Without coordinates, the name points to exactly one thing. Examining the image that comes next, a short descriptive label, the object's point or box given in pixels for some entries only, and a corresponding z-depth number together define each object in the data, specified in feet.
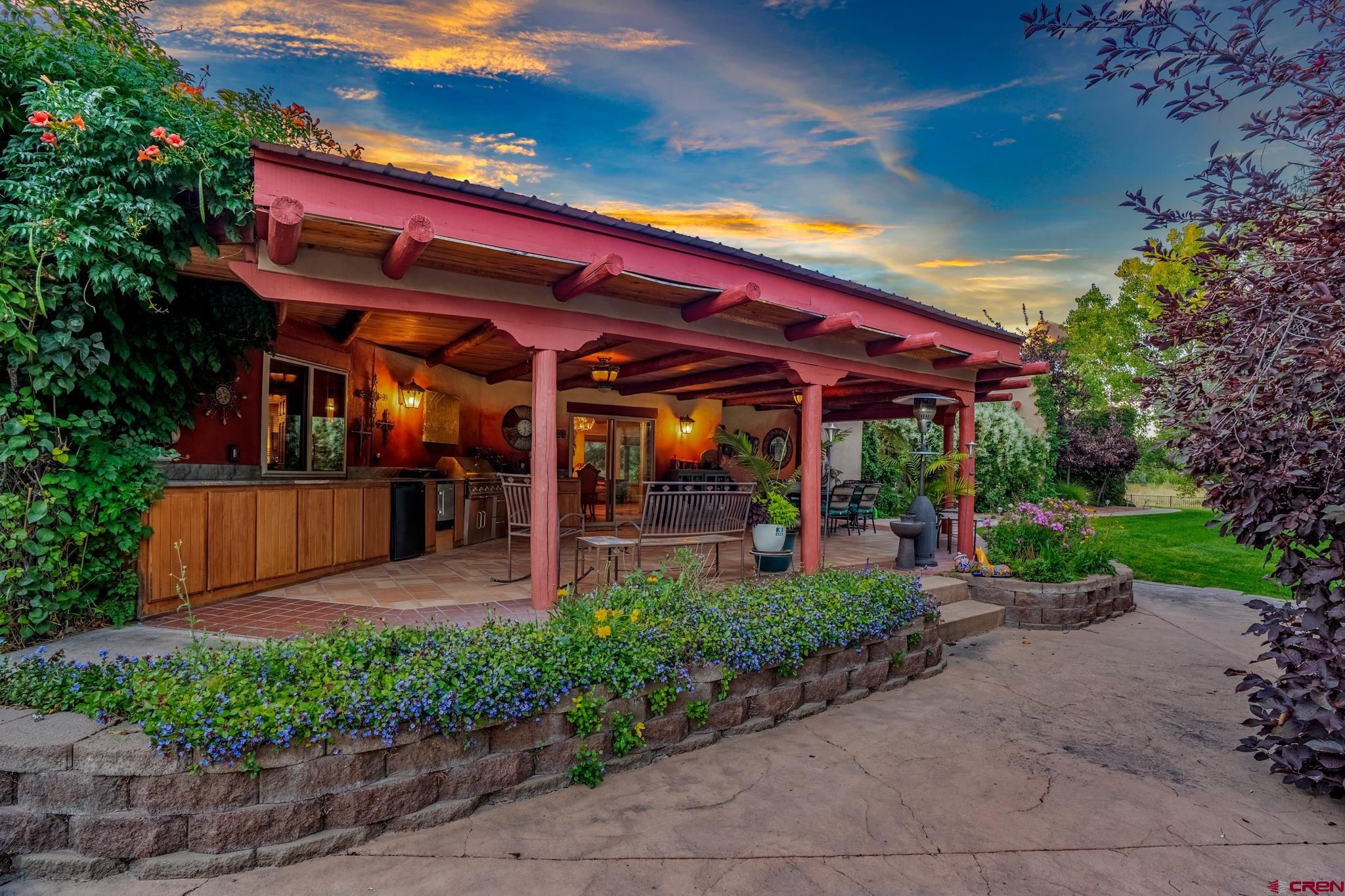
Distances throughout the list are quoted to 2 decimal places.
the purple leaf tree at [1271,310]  7.60
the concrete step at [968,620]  17.17
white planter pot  18.21
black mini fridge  21.24
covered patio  12.23
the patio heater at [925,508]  22.04
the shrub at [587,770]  9.04
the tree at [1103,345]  67.56
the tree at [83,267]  10.89
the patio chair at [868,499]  32.73
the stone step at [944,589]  18.98
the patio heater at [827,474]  28.82
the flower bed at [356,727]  6.98
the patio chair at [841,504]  30.76
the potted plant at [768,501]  18.29
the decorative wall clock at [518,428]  33.50
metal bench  16.10
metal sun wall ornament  16.53
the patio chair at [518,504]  17.24
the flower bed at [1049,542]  20.33
